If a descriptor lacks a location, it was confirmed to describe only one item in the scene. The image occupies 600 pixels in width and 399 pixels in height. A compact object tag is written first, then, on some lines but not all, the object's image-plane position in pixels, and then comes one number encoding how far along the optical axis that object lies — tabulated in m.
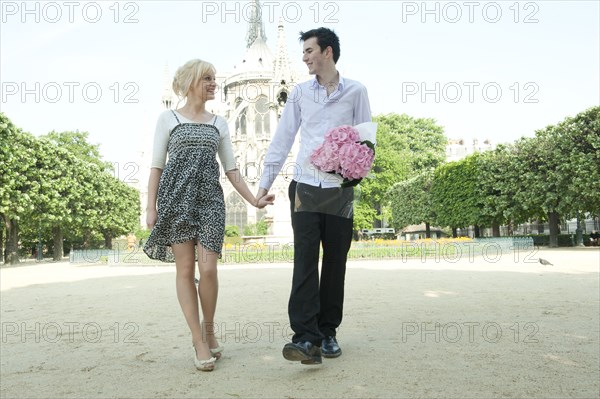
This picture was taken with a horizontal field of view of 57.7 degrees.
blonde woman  4.48
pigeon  16.63
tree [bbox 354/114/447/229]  51.16
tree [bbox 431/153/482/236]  39.69
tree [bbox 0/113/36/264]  26.98
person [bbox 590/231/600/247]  35.61
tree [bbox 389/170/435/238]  48.03
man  4.38
